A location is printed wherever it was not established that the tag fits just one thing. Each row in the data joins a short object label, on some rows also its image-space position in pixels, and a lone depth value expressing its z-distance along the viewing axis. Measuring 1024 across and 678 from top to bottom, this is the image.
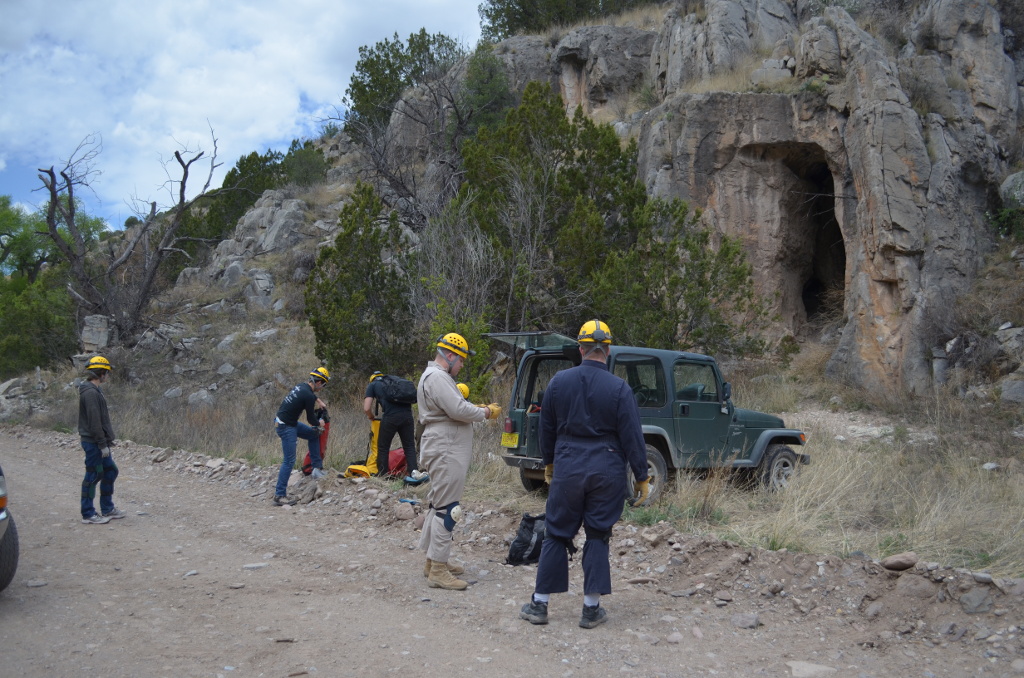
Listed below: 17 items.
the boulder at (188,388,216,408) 19.26
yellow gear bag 9.46
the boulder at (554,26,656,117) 29.81
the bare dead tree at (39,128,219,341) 23.02
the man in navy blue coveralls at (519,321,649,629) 4.64
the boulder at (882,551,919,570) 4.94
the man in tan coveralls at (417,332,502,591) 5.52
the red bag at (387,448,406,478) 9.54
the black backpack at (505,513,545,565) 5.64
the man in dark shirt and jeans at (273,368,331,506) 8.77
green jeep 7.78
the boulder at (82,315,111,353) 23.44
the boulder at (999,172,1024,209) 17.02
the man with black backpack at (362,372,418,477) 9.40
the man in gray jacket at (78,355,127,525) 7.69
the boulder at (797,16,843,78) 19.08
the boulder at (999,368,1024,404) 13.26
